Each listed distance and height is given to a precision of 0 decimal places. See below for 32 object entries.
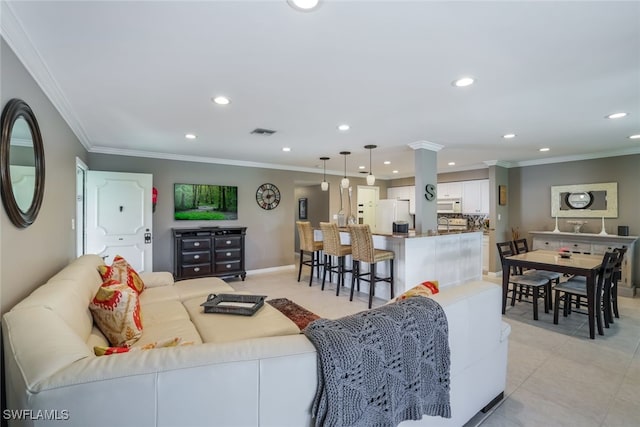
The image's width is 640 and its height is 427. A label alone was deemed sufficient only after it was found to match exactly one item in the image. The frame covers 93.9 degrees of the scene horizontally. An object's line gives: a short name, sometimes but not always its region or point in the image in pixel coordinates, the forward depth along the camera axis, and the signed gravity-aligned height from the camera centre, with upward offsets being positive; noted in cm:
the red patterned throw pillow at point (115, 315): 185 -62
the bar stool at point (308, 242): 527 -48
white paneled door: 432 +0
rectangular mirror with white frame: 507 +25
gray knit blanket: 108 -61
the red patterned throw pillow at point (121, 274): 263 -51
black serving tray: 236 -73
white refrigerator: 777 +6
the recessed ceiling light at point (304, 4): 141 +101
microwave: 692 +23
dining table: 310 -57
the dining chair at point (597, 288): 319 -84
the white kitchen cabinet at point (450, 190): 693 +60
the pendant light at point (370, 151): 463 +107
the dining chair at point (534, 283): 360 -84
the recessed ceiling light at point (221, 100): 264 +105
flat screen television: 540 +28
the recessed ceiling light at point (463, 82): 227 +103
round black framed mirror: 163 +34
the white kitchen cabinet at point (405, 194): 806 +60
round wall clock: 632 +43
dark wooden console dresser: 504 -63
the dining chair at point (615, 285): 357 -87
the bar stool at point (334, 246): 458 -48
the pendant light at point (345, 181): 514 +63
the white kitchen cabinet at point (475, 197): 644 +40
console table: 466 -50
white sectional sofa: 86 -51
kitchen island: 418 -65
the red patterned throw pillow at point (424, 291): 173 -45
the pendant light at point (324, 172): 584 +107
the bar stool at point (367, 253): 400 -52
